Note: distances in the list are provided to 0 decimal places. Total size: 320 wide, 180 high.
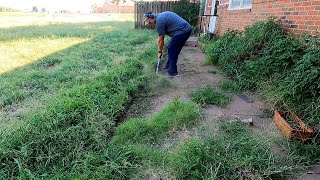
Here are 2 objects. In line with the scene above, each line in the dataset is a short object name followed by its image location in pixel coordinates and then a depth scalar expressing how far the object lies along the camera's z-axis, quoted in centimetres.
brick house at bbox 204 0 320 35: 329
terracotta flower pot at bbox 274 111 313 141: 230
